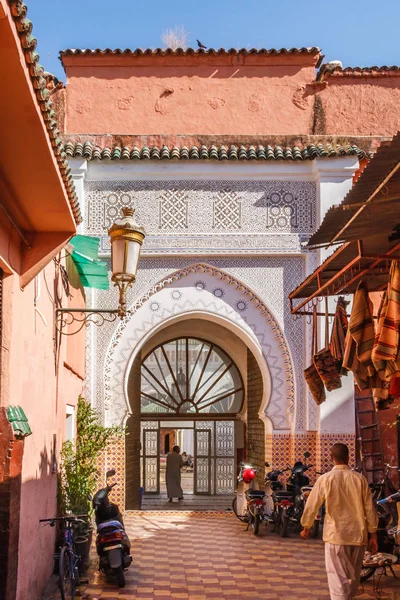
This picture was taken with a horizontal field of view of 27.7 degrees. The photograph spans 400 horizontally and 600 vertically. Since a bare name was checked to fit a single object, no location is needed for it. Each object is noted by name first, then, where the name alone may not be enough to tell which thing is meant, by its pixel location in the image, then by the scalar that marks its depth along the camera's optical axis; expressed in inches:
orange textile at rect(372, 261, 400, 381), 199.6
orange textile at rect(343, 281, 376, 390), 227.1
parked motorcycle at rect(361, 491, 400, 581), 279.0
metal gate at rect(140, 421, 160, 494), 650.2
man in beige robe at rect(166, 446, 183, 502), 611.1
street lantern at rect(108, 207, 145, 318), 293.1
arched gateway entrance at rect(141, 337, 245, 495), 595.8
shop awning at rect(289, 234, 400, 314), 229.1
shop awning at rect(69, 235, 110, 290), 368.8
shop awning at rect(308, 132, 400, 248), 174.9
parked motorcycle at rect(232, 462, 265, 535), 430.0
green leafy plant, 340.2
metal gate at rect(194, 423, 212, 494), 636.1
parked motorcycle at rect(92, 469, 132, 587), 296.8
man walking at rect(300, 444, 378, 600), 214.4
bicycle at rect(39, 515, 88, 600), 255.1
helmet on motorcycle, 466.6
